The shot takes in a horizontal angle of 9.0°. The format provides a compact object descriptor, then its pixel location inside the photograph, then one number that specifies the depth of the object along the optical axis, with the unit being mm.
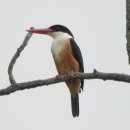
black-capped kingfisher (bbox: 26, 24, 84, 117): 12273
